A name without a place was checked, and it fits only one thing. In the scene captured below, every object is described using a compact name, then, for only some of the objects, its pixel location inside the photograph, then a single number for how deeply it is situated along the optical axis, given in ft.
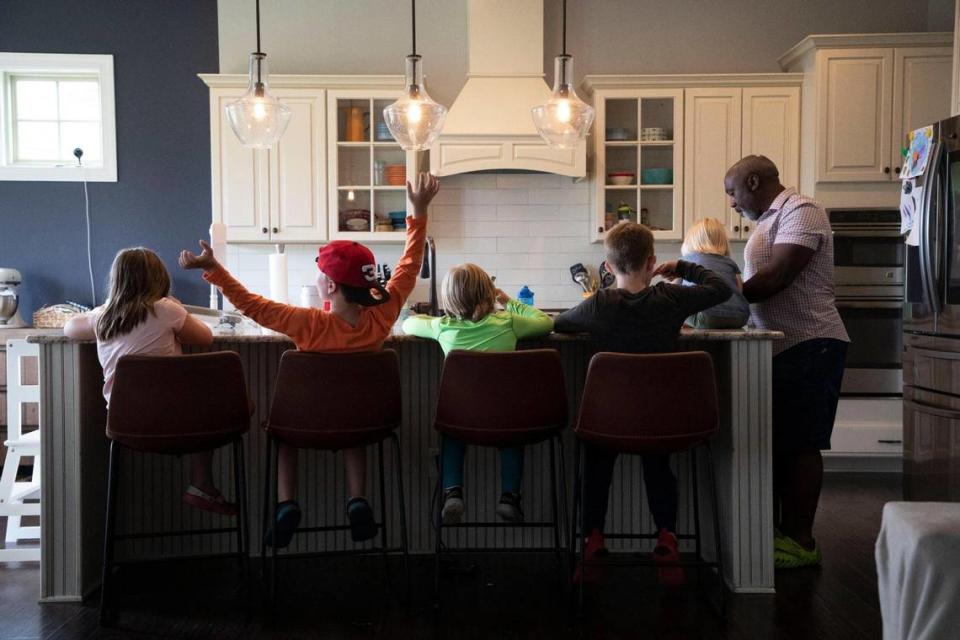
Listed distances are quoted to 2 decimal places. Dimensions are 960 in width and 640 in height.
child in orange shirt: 8.48
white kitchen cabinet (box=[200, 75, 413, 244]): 15.93
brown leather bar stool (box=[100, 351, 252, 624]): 7.93
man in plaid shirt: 9.40
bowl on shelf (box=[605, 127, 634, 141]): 16.28
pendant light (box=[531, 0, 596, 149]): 10.95
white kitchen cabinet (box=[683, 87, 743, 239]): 16.12
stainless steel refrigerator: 10.65
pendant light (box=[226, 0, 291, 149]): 10.29
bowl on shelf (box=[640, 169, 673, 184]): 16.34
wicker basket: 15.92
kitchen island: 8.77
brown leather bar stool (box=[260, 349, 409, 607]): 8.11
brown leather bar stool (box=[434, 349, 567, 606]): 8.12
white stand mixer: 15.85
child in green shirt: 8.59
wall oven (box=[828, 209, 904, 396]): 14.96
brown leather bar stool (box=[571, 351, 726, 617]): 7.90
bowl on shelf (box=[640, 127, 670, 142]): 16.24
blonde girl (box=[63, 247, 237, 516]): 8.41
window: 16.85
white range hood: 15.58
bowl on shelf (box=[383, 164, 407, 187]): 16.28
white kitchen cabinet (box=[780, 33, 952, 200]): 15.25
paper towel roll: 12.30
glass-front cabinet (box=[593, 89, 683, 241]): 16.17
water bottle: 17.01
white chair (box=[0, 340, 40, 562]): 10.35
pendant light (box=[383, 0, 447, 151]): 10.95
